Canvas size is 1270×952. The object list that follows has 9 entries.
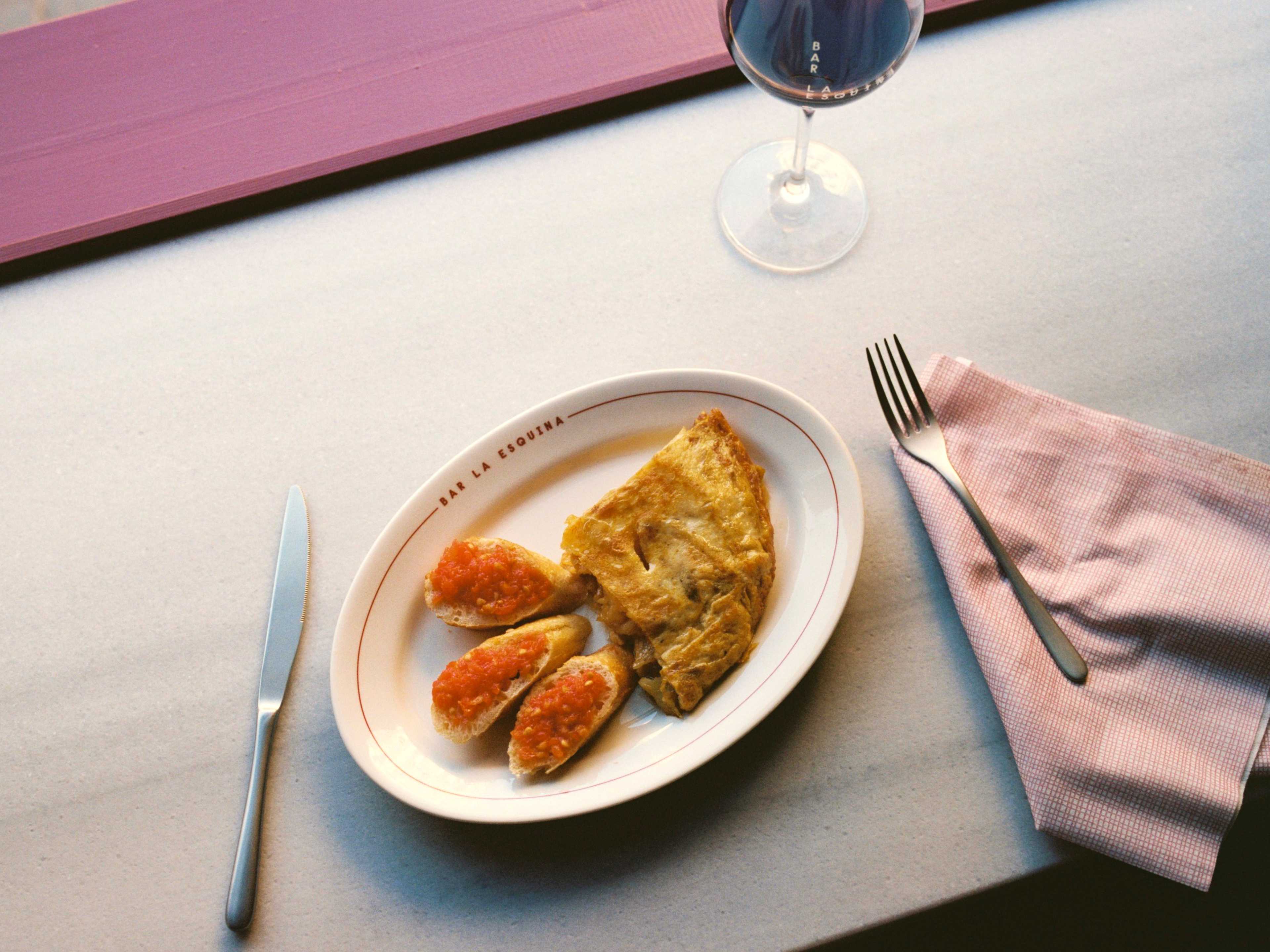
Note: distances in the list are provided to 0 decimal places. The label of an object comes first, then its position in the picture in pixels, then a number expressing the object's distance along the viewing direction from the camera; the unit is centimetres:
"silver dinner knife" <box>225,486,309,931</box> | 106
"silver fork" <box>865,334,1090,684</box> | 105
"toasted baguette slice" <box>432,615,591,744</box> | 104
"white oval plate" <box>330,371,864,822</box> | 103
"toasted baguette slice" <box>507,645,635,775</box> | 102
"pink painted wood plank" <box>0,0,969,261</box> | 135
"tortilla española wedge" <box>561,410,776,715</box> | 105
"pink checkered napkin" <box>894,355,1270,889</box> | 100
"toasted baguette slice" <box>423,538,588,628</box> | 108
